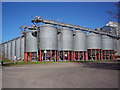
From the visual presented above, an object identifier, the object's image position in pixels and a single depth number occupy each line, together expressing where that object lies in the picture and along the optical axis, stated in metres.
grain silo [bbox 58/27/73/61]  49.78
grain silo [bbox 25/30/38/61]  49.41
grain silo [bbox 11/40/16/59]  73.93
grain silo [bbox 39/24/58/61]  45.09
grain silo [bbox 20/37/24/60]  62.72
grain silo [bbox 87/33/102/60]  56.96
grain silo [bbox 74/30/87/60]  53.88
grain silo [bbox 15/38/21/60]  66.91
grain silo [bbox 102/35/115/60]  60.59
